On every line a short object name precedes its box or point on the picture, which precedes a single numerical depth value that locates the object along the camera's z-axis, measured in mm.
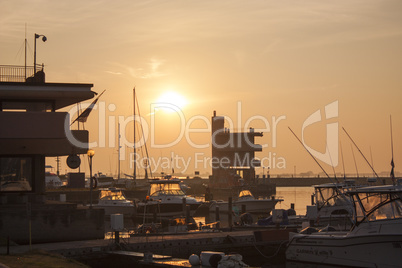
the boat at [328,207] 39969
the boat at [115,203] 60406
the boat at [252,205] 69438
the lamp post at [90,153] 35312
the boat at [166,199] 55312
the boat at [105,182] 128400
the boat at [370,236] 26750
